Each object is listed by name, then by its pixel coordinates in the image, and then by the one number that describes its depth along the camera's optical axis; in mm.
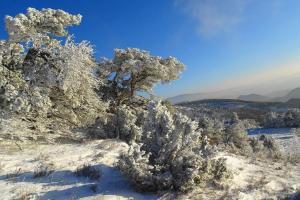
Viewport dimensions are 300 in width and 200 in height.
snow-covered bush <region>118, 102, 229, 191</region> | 4644
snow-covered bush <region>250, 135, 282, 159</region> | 12606
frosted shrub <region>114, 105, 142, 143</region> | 7263
